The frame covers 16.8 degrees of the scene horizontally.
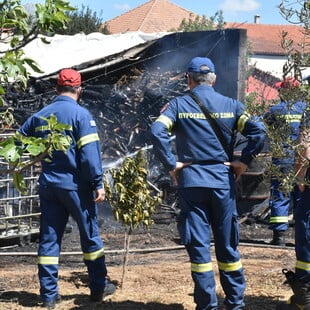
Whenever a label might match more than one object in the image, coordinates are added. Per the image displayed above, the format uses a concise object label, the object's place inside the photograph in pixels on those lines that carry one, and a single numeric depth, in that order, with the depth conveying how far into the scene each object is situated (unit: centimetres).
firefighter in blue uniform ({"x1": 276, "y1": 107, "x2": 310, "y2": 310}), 765
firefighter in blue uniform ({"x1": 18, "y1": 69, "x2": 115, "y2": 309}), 871
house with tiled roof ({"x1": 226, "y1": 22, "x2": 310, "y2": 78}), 8773
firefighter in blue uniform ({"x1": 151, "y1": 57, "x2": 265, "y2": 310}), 792
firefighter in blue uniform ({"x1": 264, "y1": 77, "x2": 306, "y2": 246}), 678
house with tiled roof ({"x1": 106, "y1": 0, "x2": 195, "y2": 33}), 7676
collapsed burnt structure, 1847
